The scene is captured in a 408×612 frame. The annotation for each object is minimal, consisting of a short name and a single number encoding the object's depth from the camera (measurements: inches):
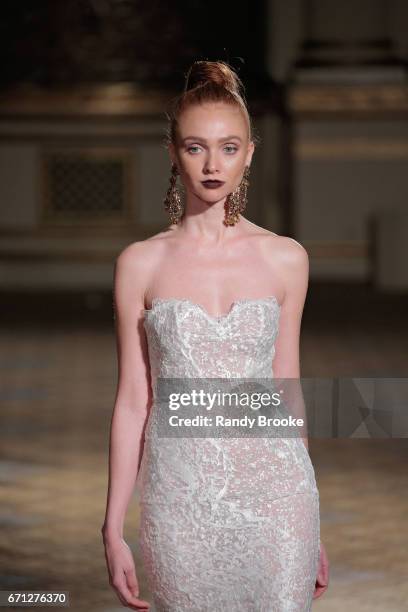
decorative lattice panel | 1355.8
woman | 229.4
